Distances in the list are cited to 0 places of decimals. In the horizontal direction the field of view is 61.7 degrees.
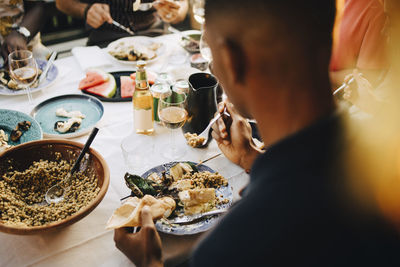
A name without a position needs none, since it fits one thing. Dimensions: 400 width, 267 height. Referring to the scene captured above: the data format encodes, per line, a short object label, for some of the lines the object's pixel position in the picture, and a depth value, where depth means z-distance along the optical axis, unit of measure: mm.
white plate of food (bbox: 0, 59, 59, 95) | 1652
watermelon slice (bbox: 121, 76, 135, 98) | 1699
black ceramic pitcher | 1354
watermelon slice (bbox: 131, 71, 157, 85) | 1757
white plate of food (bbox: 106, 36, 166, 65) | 2006
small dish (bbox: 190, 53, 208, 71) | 1928
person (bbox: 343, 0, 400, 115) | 1585
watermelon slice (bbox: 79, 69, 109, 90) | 1714
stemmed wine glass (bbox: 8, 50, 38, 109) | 1458
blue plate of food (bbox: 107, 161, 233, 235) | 988
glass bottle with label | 1364
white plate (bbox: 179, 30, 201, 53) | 2109
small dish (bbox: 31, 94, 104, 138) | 1441
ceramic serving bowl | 1096
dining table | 976
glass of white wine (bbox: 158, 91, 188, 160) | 1321
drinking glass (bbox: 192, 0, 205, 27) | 2029
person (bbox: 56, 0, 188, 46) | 2320
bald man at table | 567
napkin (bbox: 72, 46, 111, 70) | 1924
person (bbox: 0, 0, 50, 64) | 2260
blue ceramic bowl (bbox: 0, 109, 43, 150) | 1339
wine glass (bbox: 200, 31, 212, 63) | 1739
